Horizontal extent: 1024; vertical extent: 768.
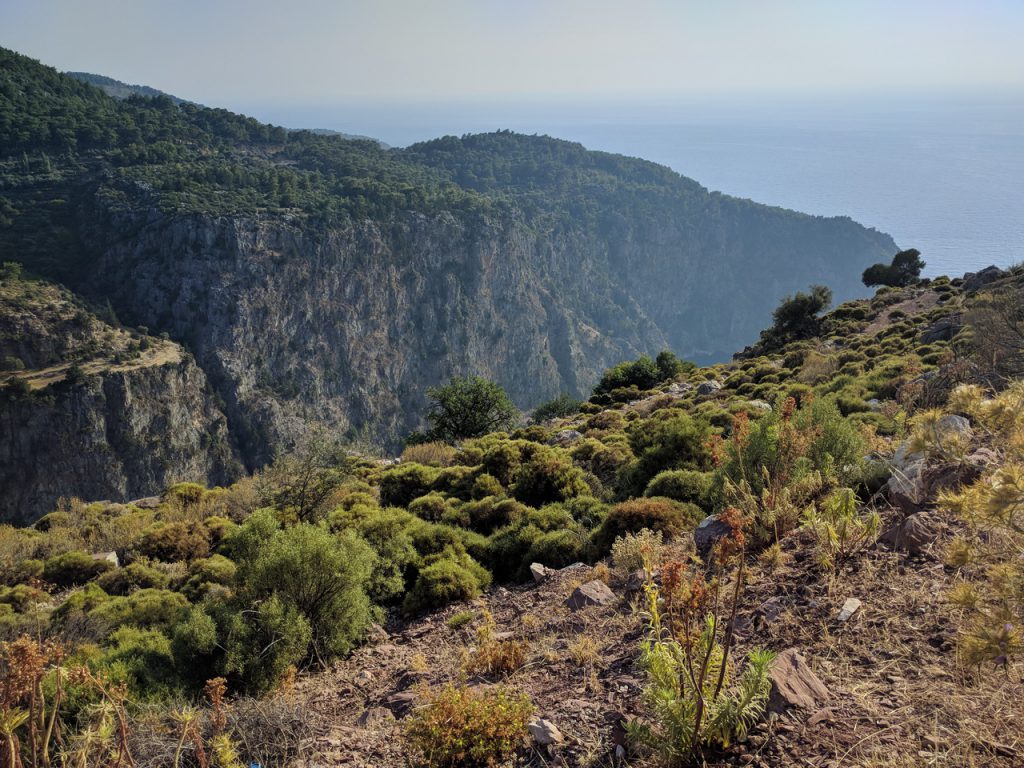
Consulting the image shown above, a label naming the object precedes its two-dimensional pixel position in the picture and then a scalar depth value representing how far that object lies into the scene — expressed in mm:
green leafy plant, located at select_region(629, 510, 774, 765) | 2521
